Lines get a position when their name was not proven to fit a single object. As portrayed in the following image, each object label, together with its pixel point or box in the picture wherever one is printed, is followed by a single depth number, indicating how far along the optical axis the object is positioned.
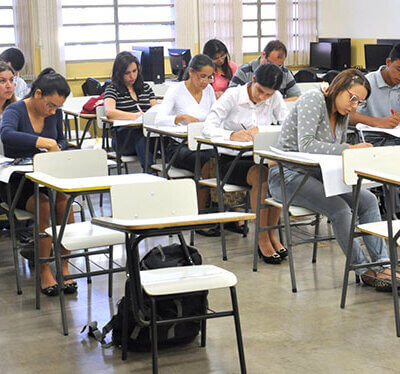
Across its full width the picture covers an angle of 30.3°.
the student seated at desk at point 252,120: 4.44
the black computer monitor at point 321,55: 10.55
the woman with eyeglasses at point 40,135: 3.90
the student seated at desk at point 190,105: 5.12
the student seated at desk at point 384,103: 5.11
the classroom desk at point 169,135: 4.89
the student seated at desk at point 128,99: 5.73
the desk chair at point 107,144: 5.76
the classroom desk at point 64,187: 3.12
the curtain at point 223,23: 10.59
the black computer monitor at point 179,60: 8.88
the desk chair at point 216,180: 4.54
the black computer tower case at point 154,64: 8.62
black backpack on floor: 3.00
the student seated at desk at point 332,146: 3.84
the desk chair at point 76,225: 3.38
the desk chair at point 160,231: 2.50
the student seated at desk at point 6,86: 4.44
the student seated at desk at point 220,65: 6.26
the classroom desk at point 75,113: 6.45
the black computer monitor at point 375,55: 8.93
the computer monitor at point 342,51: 10.34
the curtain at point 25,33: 9.46
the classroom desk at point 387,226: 3.17
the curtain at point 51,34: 9.57
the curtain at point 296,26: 11.16
